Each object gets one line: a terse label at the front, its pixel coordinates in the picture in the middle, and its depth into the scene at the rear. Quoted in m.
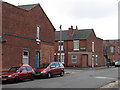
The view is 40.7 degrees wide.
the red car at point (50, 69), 16.08
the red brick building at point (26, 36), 17.35
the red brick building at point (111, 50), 51.75
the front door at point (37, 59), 21.80
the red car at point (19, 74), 12.79
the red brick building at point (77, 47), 34.55
